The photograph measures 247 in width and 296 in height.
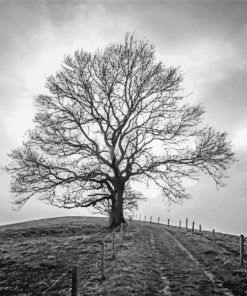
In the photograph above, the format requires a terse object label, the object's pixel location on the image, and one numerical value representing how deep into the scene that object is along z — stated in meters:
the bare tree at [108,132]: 24.38
